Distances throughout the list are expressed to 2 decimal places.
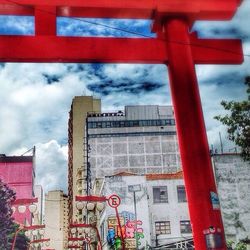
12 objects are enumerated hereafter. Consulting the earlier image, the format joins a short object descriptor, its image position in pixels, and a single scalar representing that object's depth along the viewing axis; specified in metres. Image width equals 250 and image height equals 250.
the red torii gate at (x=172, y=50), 7.96
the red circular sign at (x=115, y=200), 16.88
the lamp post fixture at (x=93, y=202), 17.02
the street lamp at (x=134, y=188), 29.66
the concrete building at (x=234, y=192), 24.39
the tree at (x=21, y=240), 34.65
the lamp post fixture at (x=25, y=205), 18.56
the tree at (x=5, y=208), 23.03
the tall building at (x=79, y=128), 69.54
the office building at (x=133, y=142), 55.28
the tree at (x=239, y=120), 12.20
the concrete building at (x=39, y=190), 116.06
